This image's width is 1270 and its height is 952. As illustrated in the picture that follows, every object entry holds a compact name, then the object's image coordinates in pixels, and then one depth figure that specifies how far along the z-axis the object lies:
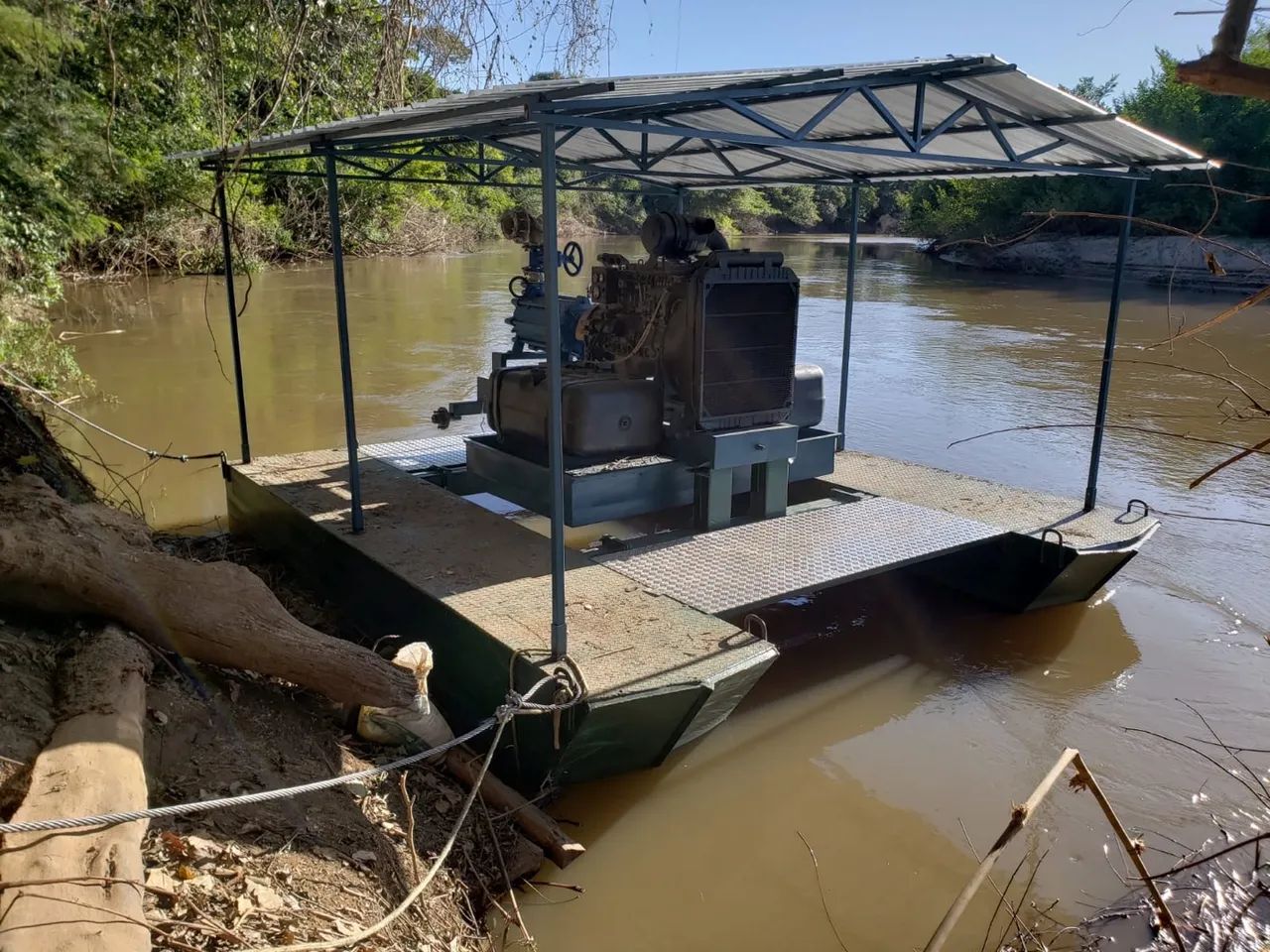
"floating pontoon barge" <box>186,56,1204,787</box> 3.56
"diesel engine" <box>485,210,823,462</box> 5.09
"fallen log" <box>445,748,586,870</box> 3.53
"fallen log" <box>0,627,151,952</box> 2.11
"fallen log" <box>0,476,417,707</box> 3.44
